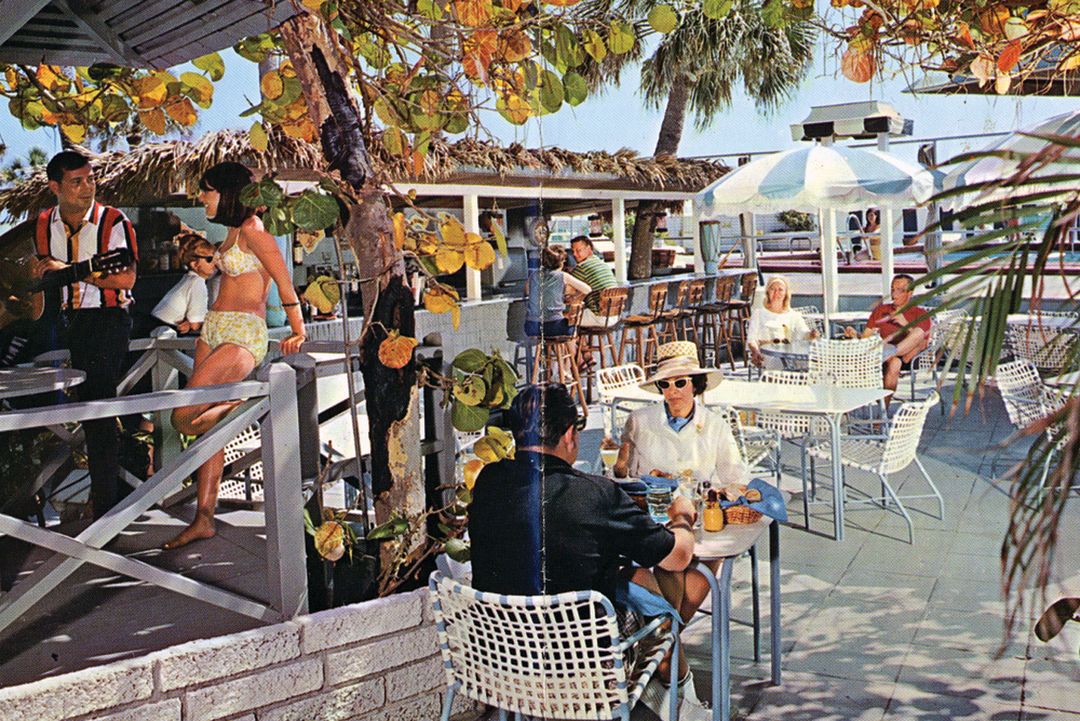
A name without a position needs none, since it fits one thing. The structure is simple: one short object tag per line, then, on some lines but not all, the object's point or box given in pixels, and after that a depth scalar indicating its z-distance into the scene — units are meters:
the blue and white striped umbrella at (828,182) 7.96
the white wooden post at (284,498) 3.20
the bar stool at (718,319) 12.38
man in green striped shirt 10.27
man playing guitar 3.99
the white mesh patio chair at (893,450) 5.43
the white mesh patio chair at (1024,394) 5.87
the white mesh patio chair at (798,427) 5.80
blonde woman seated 8.37
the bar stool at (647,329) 11.20
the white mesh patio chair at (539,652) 2.73
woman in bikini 3.88
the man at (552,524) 2.98
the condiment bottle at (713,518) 3.57
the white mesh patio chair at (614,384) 6.28
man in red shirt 8.09
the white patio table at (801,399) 5.54
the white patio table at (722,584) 3.31
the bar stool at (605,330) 10.25
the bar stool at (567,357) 8.97
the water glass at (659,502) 3.60
